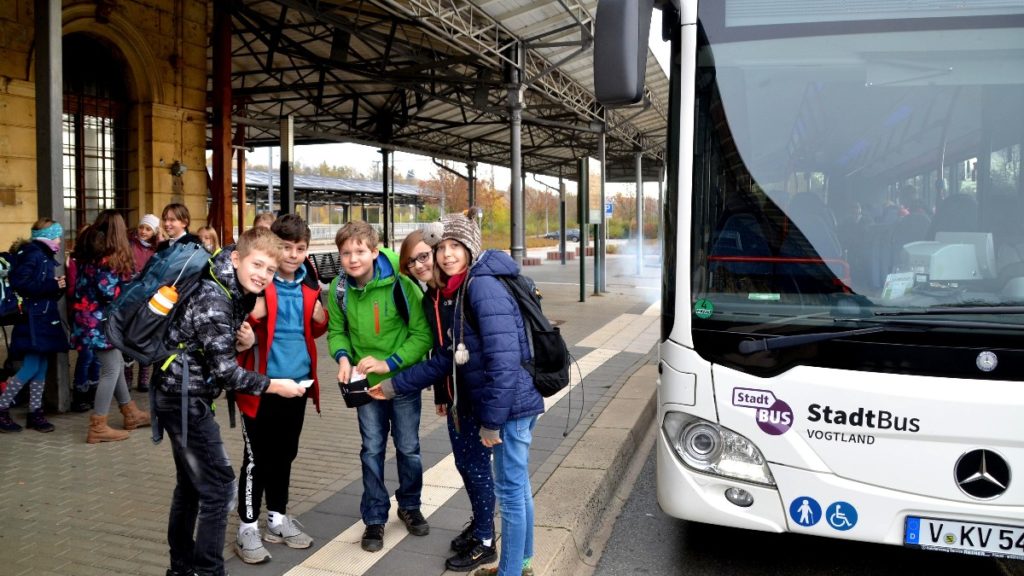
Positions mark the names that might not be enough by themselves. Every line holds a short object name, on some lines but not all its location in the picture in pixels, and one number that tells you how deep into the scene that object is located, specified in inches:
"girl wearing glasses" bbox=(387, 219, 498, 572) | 144.2
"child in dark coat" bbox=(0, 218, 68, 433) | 230.4
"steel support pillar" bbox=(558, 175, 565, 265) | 1237.1
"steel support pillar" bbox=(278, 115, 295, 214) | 568.1
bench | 628.6
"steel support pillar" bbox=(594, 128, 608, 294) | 687.0
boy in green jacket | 148.1
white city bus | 122.1
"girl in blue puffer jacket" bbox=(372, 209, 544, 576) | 125.0
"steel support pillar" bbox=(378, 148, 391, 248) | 890.1
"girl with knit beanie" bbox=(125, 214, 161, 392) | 276.2
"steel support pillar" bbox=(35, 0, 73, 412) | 250.1
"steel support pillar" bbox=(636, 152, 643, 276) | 904.3
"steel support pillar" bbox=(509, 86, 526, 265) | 513.7
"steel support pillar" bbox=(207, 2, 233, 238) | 491.2
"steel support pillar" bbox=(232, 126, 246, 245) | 733.9
